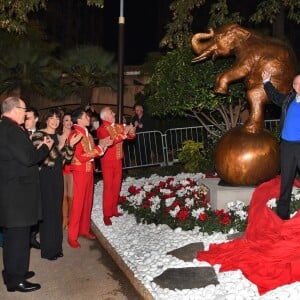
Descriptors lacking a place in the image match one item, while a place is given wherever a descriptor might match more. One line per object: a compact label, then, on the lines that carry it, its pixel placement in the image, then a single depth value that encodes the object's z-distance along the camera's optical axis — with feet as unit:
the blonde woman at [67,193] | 16.55
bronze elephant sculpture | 14.95
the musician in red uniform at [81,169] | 14.44
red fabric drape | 10.93
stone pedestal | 15.49
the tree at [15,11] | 20.58
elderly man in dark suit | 10.90
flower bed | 14.60
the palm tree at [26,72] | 32.19
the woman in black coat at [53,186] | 13.39
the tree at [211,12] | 25.20
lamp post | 15.10
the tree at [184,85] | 17.10
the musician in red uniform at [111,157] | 16.04
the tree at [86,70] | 33.66
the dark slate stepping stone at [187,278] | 11.06
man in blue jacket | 12.77
